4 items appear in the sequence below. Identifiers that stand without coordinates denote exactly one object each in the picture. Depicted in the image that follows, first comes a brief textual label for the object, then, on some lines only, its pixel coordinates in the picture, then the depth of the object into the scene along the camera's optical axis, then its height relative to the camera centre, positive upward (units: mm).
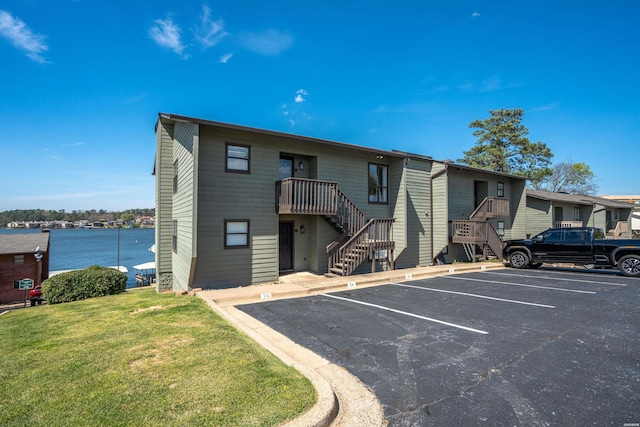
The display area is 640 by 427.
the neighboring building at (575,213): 22031 +616
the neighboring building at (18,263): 18922 -2846
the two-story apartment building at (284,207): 9789 +505
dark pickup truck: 11312 -1250
